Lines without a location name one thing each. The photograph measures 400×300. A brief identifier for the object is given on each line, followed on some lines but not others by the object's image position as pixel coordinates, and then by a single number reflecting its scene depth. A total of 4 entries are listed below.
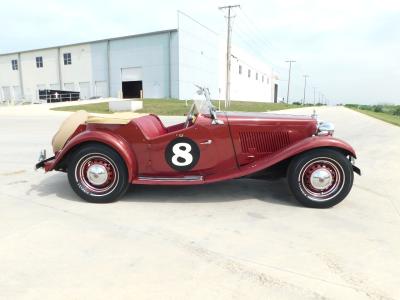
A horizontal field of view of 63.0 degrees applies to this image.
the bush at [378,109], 46.97
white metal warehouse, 36.22
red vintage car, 3.75
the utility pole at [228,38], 28.12
